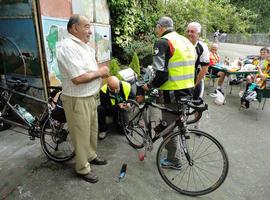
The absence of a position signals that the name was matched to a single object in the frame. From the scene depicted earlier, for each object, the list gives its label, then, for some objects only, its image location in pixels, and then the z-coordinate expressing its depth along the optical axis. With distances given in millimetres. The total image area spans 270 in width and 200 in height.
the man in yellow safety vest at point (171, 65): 2660
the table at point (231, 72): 6285
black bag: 3098
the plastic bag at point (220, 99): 6113
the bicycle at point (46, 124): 3207
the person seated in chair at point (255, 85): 5382
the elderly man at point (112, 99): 3727
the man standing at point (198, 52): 3523
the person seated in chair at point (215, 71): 6841
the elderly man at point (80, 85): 2428
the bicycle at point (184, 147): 2709
